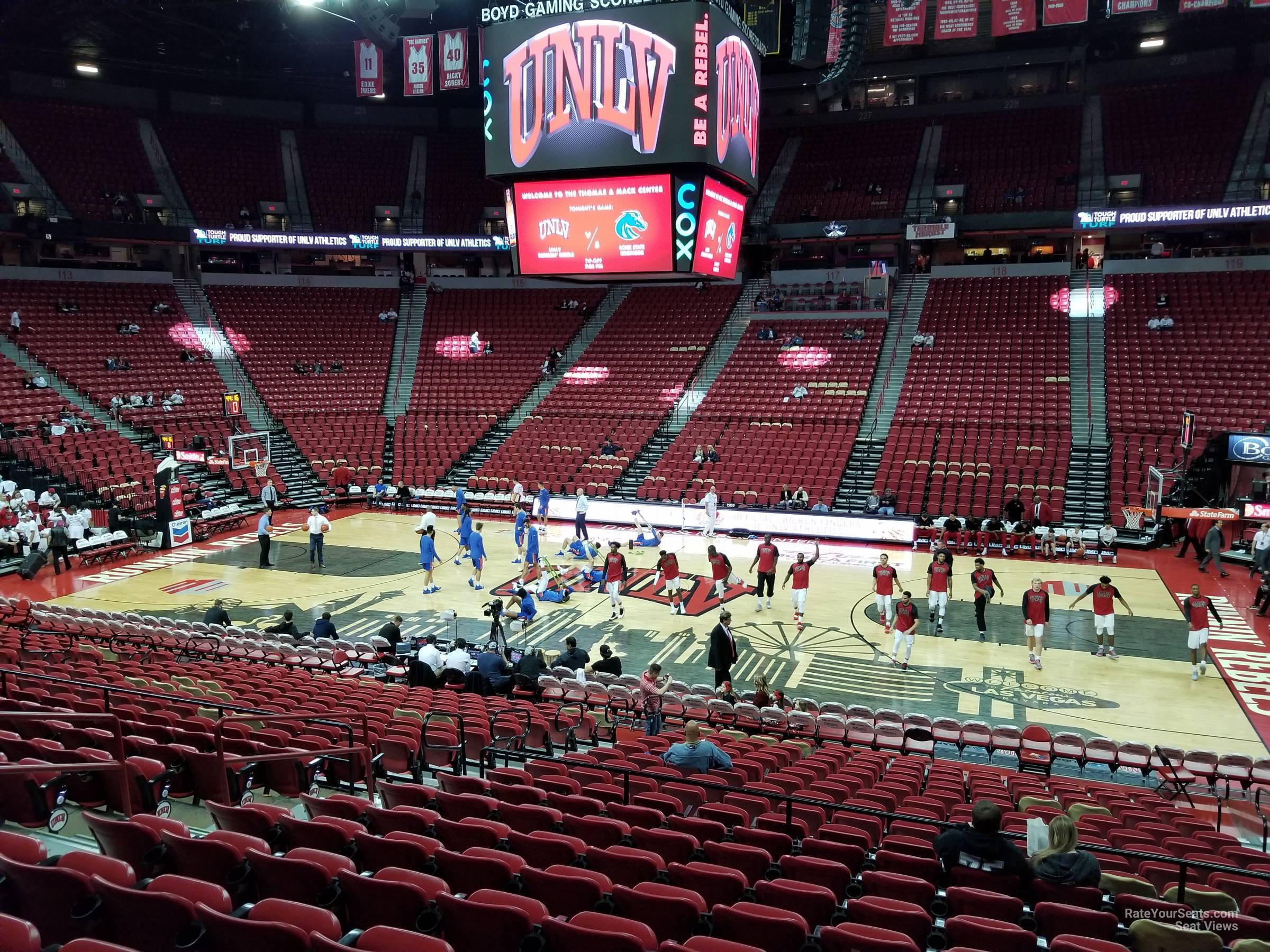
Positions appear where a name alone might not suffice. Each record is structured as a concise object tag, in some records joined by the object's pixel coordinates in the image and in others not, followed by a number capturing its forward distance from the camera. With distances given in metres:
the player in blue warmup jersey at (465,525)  19.42
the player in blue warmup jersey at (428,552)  18.66
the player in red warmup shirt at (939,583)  16.16
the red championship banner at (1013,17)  25.17
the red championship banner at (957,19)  25.47
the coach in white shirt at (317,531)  20.61
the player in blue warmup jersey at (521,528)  20.98
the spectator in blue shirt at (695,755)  7.88
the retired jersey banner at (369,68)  30.89
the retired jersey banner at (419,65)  28.83
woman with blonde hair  5.00
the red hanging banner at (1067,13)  23.55
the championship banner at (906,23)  26.05
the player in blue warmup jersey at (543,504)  23.95
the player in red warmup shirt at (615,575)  17.22
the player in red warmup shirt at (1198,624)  13.56
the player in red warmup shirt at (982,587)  15.78
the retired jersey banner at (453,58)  28.36
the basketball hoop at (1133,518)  22.42
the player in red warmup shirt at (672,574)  17.48
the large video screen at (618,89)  13.04
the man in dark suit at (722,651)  13.24
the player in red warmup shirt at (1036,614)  14.30
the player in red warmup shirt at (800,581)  16.38
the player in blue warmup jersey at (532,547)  20.05
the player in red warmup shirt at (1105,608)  14.59
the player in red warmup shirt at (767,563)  17.47
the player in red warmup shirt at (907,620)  14.44
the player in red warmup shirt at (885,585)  15.92
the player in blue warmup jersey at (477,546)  18.81
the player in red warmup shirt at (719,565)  16.95
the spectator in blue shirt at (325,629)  14.53
